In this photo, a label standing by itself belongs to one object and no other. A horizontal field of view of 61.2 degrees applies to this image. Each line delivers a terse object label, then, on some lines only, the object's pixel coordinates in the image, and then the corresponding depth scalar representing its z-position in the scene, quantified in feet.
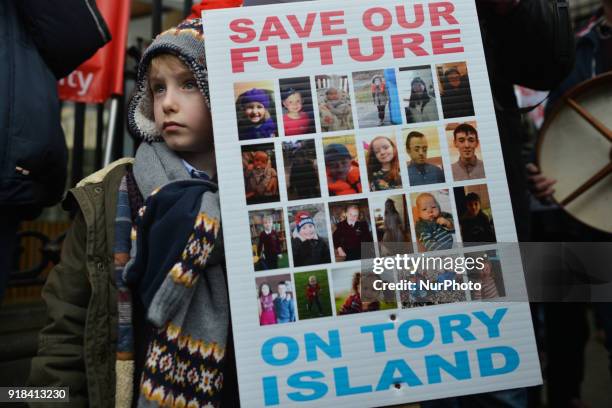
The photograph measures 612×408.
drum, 5.65
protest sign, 3.50
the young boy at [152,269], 3.68
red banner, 7.47
